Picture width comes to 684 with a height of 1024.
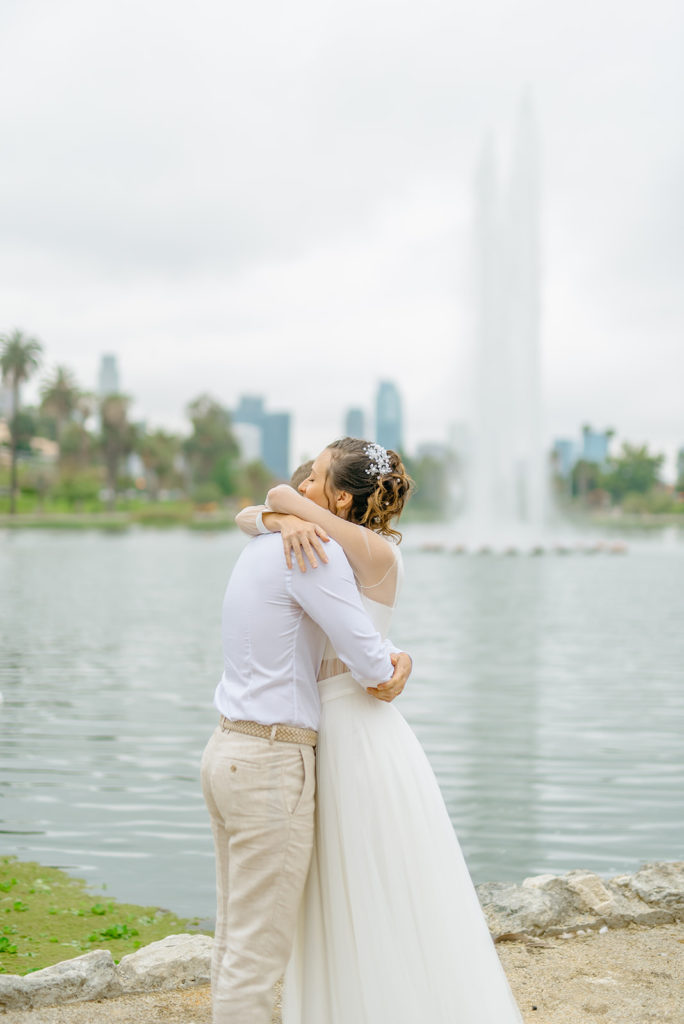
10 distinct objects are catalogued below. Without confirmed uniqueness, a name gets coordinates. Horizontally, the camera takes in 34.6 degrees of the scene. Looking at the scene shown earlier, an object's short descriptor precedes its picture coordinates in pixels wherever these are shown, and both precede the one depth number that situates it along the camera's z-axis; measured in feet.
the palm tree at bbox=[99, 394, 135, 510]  375.66
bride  11.24
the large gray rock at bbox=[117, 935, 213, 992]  14.96
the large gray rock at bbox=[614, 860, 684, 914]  18.31
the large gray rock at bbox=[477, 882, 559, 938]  17.34
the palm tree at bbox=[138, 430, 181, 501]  414.00
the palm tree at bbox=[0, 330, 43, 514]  330.54
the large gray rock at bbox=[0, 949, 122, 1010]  14.16
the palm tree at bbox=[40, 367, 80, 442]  390.62
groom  10.75
